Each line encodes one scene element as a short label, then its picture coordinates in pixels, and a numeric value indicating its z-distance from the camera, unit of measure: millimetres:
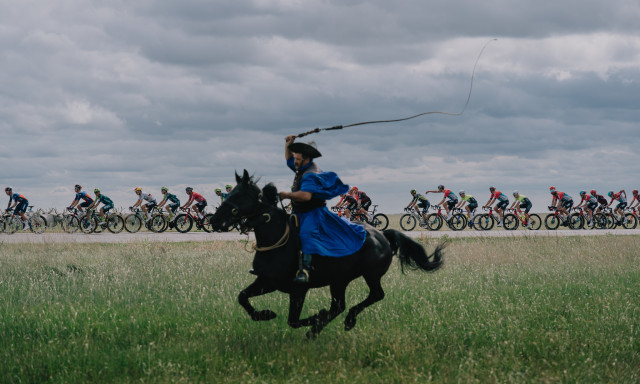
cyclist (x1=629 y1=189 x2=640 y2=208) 37812
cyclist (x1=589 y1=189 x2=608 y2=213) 36594
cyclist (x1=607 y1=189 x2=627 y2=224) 37094
